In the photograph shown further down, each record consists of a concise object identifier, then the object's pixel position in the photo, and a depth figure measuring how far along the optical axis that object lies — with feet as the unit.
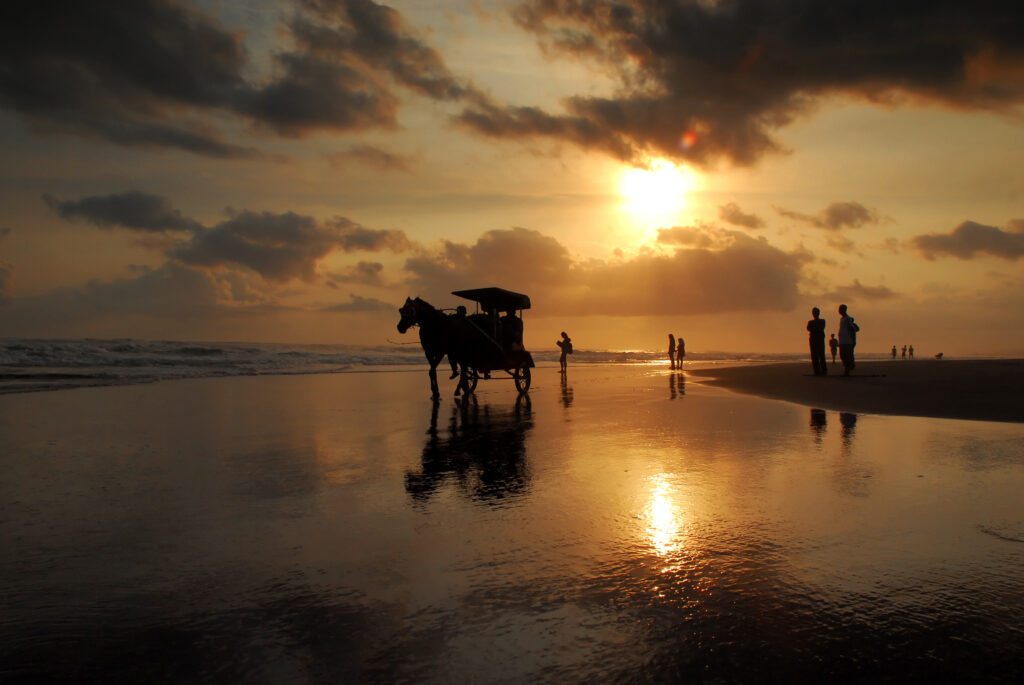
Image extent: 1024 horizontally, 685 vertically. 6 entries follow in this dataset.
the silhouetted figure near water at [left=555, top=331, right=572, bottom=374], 103.58
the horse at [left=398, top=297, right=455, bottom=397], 51.57
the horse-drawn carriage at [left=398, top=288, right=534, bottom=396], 51.90
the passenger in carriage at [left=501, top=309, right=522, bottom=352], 54.49
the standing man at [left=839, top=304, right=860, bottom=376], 71.10
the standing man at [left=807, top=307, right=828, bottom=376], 72.79
